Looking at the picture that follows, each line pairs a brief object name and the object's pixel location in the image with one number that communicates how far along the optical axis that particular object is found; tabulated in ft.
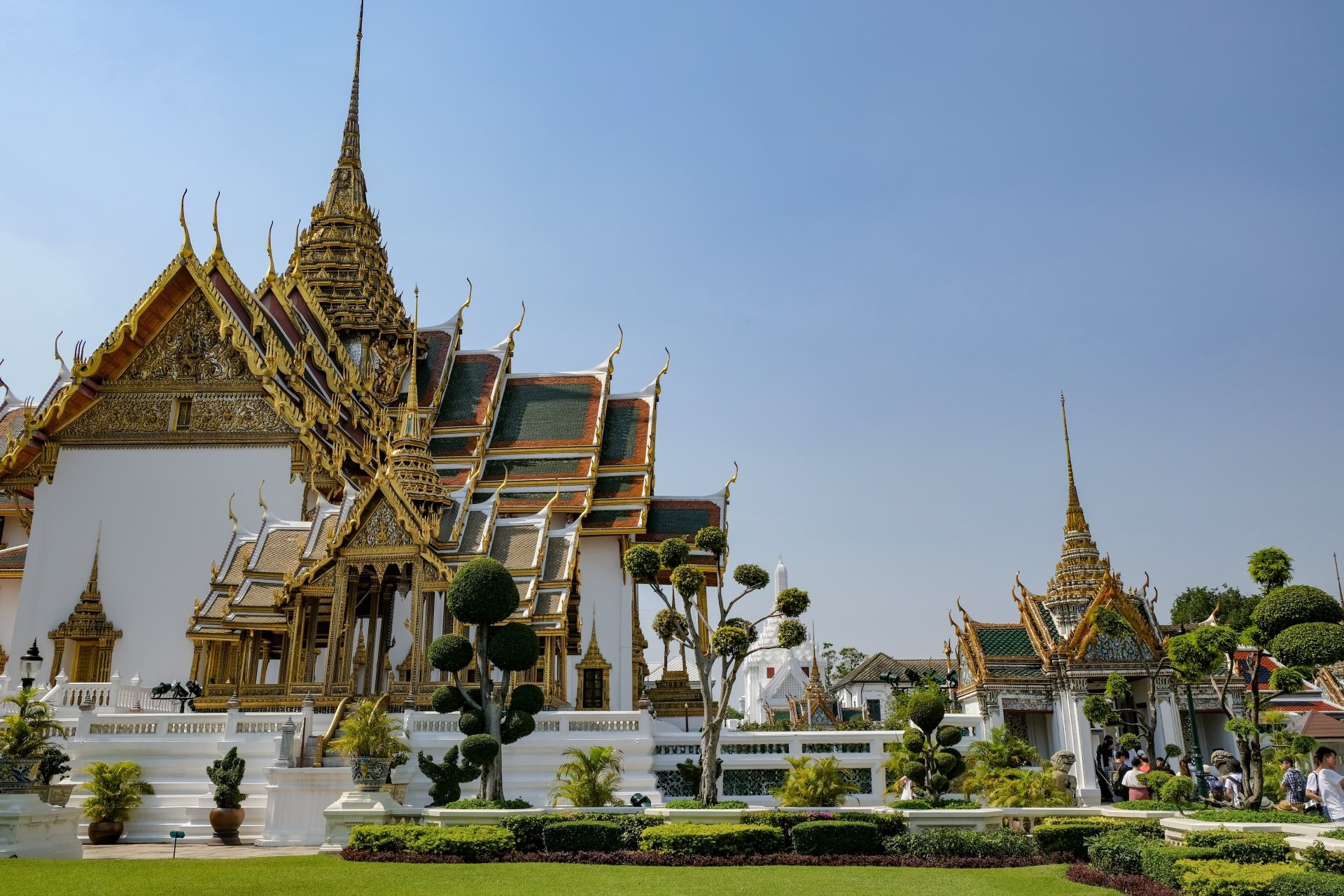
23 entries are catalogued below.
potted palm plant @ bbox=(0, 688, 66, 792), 34.40
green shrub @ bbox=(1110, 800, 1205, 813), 31.31
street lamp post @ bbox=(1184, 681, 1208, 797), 39.37
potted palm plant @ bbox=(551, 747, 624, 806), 37.09
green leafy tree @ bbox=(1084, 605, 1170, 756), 41.82
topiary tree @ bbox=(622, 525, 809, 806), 38.63
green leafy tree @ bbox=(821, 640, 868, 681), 192.13
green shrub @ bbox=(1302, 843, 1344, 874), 22.63
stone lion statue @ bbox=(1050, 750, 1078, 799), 37.99
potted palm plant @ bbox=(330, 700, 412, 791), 34.06
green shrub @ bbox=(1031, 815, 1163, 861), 30.42
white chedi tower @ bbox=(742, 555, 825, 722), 182.50
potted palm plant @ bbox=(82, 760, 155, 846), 37.60
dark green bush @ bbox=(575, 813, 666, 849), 30.81
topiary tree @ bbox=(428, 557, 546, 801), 35.68
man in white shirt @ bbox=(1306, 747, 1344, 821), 26.66
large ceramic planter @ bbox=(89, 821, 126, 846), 37.37
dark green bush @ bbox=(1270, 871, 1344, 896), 19.90
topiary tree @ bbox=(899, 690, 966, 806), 36.58
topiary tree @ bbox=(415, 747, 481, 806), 36.35
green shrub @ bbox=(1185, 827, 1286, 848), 24.79
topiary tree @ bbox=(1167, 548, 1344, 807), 27.91
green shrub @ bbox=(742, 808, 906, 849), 31.55
